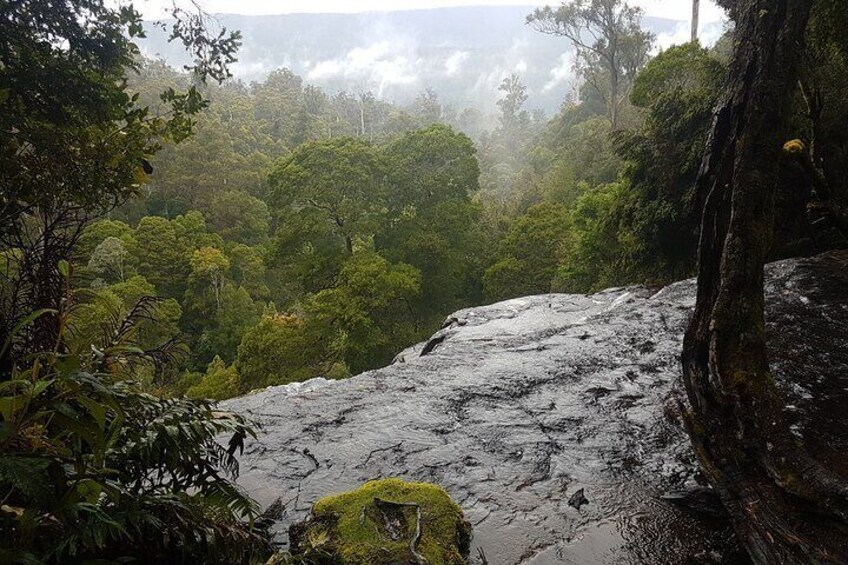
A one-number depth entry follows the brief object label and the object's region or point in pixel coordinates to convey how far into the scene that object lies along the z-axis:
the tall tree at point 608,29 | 27.33
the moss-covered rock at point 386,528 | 2.65
